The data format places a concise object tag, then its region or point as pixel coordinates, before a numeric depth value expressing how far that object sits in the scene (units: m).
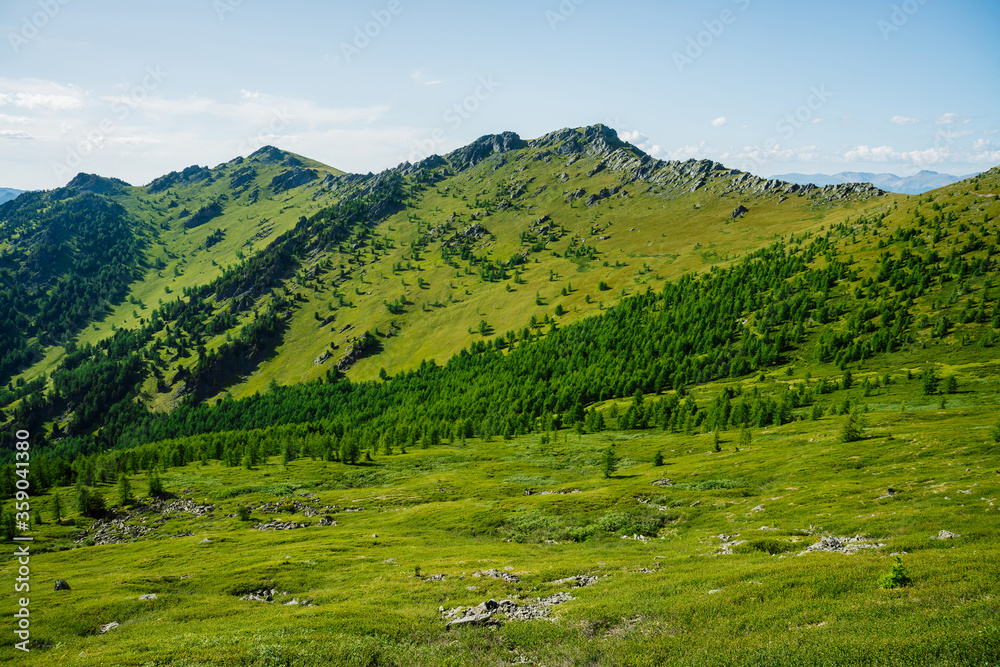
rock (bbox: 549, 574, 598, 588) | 38.56
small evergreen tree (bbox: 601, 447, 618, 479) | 94.25
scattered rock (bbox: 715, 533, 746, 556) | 42.19
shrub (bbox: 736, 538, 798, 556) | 40.44
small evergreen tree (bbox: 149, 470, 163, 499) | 109.81
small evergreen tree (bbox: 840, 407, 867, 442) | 82.62
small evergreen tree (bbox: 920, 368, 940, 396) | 113.00
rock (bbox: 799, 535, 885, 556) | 35.94
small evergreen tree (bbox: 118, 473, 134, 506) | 106.14
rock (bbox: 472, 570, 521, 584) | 41.41
